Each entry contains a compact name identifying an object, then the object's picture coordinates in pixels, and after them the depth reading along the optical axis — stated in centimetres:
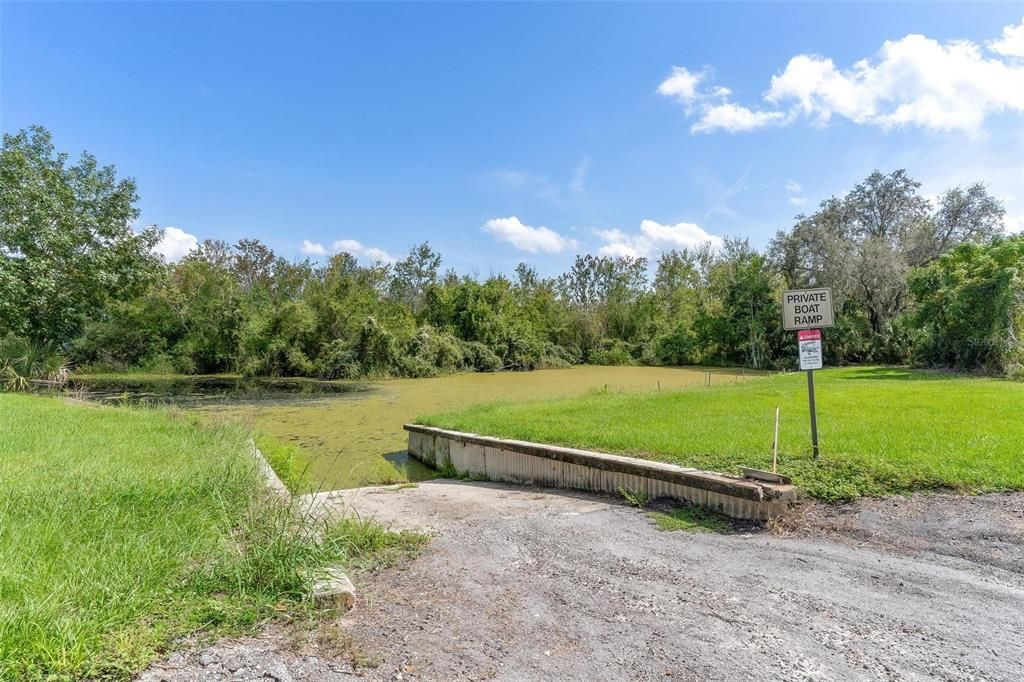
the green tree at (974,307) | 1362
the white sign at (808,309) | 530
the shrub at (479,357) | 2863
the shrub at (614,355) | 3366
